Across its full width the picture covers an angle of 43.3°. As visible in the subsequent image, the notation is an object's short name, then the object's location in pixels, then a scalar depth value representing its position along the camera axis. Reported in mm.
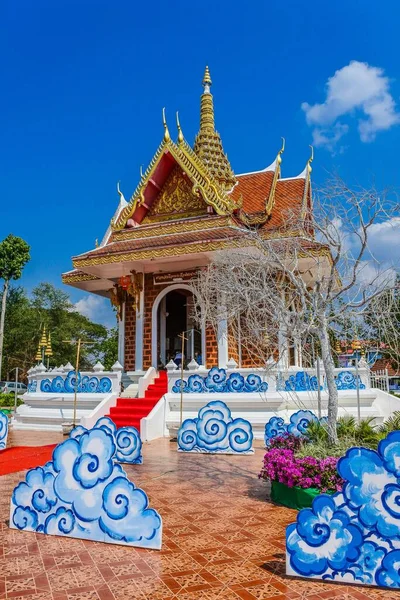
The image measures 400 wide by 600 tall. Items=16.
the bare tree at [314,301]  5844
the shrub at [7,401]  23070
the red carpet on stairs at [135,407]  10977
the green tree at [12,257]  27500
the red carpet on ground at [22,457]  7680
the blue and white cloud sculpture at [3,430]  9117
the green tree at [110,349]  29294
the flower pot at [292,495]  5043
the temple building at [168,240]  13109
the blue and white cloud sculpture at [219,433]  8422
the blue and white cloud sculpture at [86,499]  4039
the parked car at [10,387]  32425
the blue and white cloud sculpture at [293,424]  7625
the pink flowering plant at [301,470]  4953
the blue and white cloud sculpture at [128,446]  7676
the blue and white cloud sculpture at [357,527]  3287
